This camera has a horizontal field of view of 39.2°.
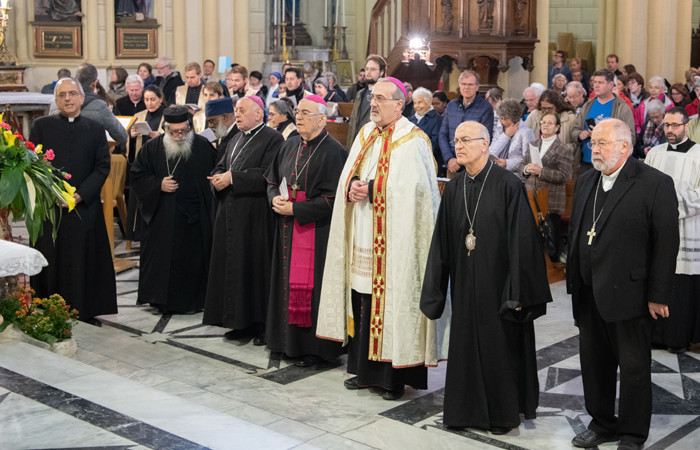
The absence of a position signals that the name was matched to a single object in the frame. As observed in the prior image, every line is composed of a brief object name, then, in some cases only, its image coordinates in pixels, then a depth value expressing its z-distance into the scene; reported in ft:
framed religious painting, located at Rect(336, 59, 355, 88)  60.39
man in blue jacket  29.40
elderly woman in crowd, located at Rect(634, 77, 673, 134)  39.22
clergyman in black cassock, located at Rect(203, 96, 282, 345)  23.08
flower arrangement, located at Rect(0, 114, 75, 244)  18.52
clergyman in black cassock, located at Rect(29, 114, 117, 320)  23.76
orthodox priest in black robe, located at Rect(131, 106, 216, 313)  25.57
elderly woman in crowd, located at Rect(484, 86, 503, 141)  33.30
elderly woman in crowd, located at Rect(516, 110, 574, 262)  27.25
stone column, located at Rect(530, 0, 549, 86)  41.22
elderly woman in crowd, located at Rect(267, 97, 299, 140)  25.04
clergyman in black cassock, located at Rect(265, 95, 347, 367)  20.95
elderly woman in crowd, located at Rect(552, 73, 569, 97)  42.06
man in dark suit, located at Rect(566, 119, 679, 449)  15.83
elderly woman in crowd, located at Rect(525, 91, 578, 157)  29.53
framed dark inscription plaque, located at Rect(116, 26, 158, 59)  55.06
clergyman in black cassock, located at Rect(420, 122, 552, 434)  16.69
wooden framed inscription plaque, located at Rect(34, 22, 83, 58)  53.11
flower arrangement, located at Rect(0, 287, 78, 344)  20.07
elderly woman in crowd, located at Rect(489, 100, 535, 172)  27.66
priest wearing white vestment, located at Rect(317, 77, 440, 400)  18.48
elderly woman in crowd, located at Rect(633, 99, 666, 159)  30.87
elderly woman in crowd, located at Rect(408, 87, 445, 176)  31.09
